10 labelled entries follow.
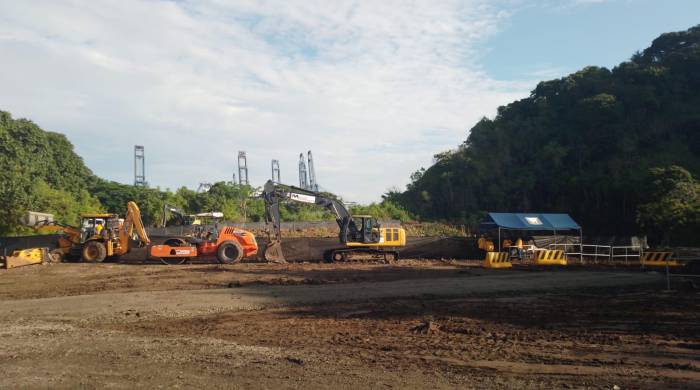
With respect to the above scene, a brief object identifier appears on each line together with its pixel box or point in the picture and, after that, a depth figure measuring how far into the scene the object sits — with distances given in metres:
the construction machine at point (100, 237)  26.83
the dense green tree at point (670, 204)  32.19
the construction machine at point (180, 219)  30.35
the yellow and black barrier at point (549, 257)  27.67
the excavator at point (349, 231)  27.69
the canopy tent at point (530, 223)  32.16
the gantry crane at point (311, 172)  103.86
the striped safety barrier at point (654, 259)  24.48
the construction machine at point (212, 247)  25.61
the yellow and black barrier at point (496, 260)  25.78
